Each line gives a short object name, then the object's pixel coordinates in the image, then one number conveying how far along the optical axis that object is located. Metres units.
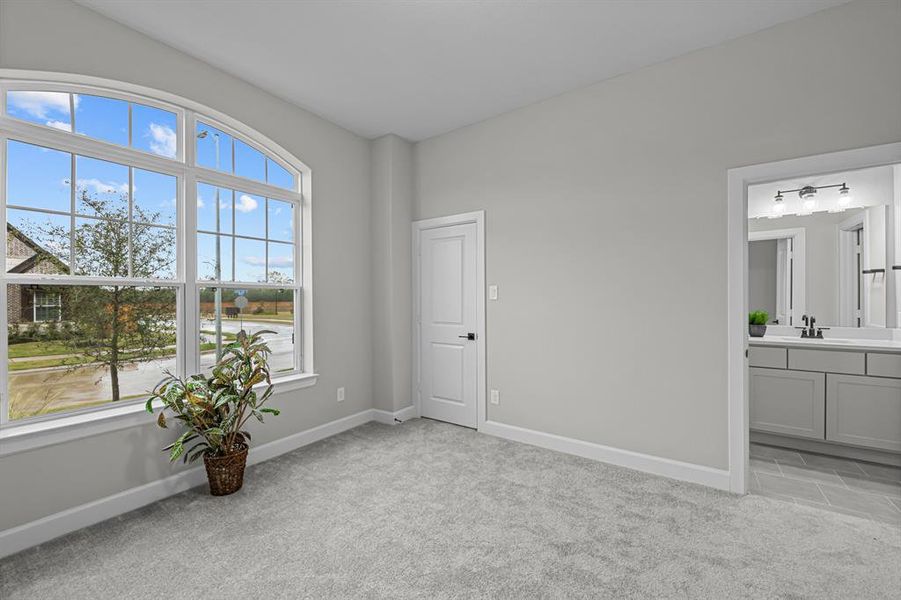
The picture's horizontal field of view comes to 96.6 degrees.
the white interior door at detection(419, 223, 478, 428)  3.86
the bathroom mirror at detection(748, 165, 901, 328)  3.36
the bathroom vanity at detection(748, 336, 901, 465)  2.94
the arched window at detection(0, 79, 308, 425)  2.13
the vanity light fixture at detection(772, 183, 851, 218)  3.54
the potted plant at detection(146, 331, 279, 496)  2.42
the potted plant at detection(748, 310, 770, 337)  3.75
